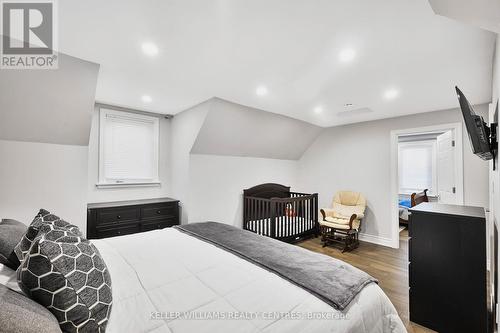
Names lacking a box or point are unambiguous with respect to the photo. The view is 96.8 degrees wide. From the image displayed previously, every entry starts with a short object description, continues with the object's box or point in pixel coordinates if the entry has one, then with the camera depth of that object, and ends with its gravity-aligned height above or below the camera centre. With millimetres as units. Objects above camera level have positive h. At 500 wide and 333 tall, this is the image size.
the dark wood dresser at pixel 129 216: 3006 -744
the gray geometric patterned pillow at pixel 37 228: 1126 -352
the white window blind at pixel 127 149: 3441 +297
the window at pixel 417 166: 6062 +15
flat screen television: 1507 +255
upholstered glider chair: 3824 -956
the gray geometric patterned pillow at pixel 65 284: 894 -501
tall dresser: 1764 -867
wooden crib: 3785 -880
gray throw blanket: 1229 -669
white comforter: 1000 -697
